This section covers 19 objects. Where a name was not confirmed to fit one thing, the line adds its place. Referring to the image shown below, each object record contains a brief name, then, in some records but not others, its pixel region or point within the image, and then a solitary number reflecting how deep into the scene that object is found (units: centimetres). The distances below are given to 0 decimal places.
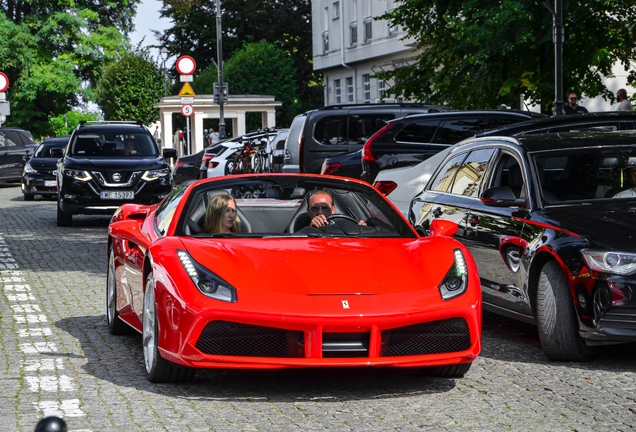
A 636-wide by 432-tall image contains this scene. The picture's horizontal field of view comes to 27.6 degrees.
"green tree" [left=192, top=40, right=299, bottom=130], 7888
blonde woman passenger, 810
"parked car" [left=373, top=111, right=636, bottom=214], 1109
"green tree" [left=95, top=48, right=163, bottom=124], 6781
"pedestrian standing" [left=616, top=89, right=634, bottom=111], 2414
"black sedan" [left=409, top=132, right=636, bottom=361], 780
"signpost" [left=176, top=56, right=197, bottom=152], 3203
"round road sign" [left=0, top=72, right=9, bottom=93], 3792
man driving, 825
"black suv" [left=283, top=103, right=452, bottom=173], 2173
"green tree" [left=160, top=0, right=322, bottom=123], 8300
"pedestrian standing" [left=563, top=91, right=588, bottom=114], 2241
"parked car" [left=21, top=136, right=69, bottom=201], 3166
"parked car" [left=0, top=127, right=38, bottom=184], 4041
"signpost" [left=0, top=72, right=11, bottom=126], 3652
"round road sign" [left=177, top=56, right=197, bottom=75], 3209
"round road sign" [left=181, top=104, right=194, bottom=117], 3695
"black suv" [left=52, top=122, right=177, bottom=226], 2170
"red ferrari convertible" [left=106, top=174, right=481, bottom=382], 687
